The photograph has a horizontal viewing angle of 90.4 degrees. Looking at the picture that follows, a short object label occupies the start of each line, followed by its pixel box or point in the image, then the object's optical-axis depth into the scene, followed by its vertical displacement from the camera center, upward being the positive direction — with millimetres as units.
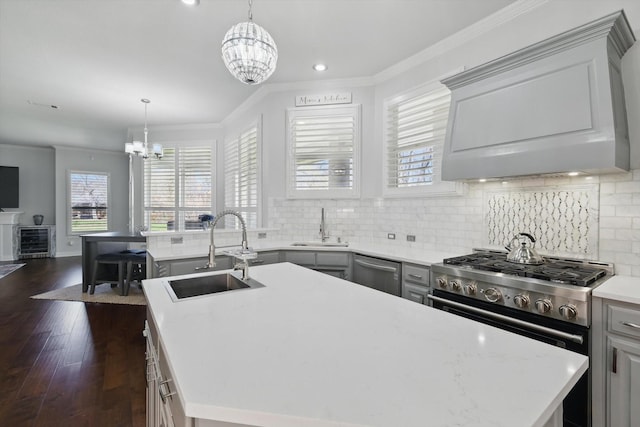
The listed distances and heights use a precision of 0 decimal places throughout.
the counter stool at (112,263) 4434 -741
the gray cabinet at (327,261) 3209 -500
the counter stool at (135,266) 4446 -789
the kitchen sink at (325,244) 3414 -346
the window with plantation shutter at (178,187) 5992 +487
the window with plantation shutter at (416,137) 3016 +769
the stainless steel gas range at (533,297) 1605 -486
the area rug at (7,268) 5977 -1115
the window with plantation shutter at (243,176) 4551 +575
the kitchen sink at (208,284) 1675 -393
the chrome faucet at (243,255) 1625 -219
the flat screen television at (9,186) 7602 +652
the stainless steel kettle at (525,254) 2168 -289
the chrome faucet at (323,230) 3754 -215
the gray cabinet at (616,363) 1488 -734
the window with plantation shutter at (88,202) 8273 +305
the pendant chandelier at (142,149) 4715 +973
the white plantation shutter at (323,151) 3754 +739
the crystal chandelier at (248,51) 1614 +838
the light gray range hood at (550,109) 1753 +649
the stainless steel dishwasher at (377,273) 2707 -555
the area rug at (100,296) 4289 -1173
